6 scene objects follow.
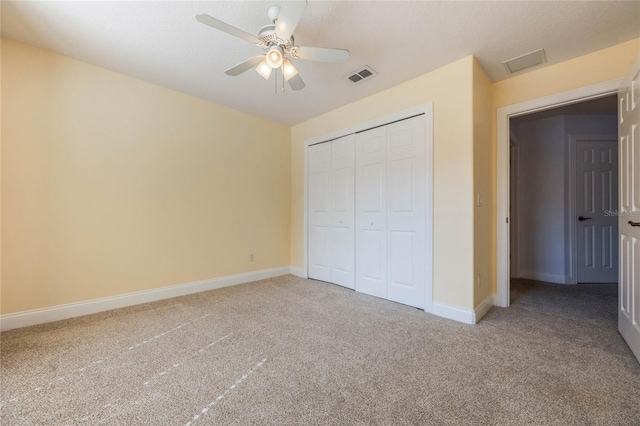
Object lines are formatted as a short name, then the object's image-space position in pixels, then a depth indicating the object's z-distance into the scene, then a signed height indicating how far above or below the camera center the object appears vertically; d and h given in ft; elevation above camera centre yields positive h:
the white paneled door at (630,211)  6.00 +0.00
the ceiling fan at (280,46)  5.22 +3.92
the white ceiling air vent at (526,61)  7.95 +4.80
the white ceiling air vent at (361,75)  8.87 +4.87
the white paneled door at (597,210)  12.64 +0.07
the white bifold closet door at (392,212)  9.36 +0.03
